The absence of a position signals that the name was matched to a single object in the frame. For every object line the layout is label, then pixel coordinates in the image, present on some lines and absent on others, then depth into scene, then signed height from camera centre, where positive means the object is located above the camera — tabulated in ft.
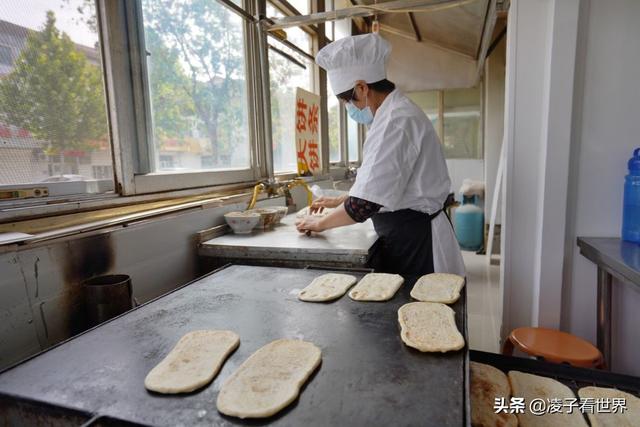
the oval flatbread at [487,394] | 3.05 -2.03
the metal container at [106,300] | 3.90 -1.29
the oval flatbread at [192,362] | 2.45 -1.34
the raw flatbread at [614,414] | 3.05 -2.06
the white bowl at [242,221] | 6.68 -0.91
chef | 5.56 -0.14
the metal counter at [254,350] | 2.19 -1.37
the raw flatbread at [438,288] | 3.87 -1.34
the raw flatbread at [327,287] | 3.92 -1.31
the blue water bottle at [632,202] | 5.52 -0.64
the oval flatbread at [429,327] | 2.83 -1.33
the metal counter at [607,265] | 4.75 -1.38
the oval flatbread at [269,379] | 2.23 -1.37
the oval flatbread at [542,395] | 3.14 -2.08
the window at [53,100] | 3.80 +0.81
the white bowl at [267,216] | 7.26 -0.91
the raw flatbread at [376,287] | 3.91 -1.31
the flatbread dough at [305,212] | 8.04 -0.95
